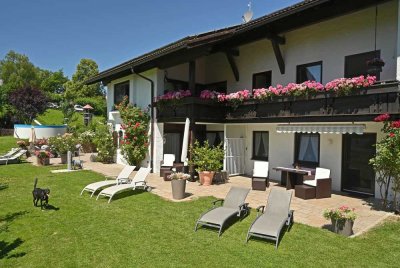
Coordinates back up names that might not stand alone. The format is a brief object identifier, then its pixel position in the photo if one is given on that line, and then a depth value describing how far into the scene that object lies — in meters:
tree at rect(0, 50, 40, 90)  82.98
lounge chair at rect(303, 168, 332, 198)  13.07
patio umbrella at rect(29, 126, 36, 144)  32.76
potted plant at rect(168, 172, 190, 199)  12.59
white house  12.43
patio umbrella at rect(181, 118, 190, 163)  16.50
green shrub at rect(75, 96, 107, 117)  60.41
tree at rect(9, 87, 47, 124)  44.75
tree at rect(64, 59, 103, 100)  69.41
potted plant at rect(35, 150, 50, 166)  22.70
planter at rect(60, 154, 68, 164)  24.17
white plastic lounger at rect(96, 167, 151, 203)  12.48
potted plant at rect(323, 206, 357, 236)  8.38
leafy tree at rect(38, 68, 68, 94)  87.38
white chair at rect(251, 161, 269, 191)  14.78
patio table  14.13
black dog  11.21
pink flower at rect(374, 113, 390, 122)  10.04
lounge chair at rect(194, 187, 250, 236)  8.80
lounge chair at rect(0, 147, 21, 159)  24.32
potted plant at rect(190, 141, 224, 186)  15.98
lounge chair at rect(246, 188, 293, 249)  7.88
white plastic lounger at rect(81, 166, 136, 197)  13.38
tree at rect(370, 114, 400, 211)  9.73
